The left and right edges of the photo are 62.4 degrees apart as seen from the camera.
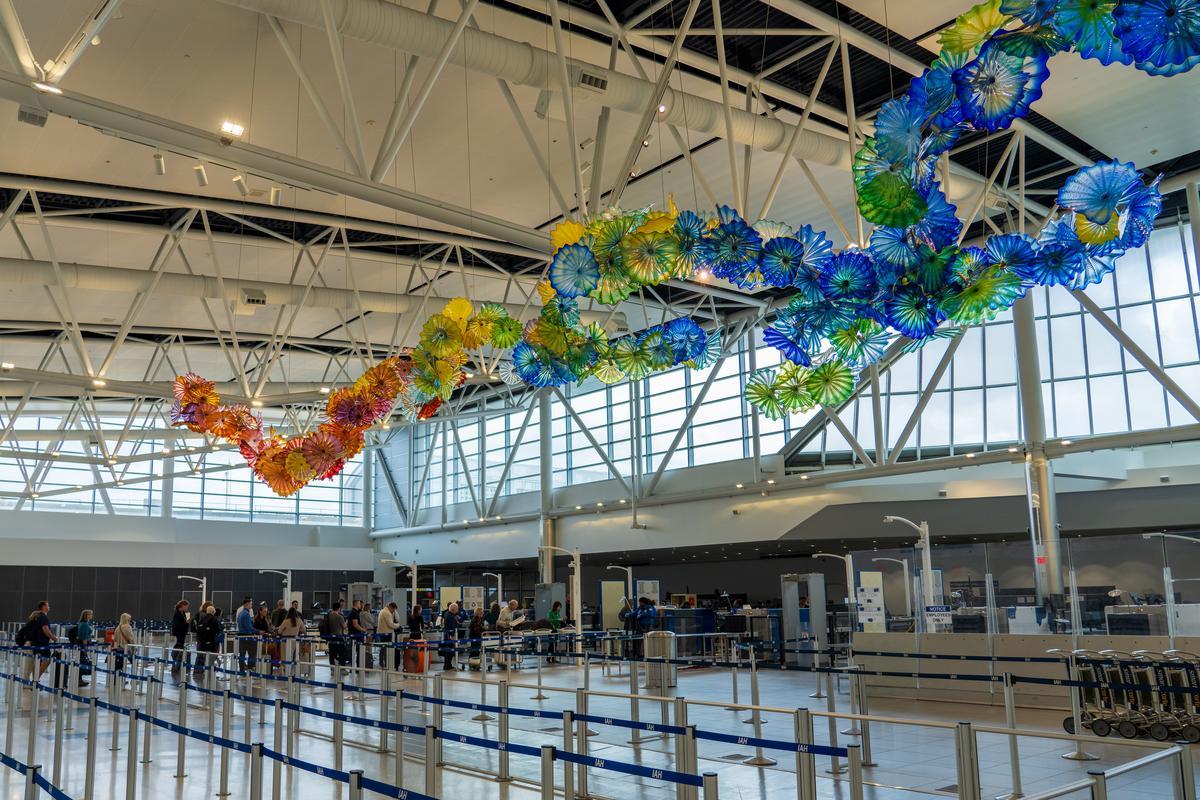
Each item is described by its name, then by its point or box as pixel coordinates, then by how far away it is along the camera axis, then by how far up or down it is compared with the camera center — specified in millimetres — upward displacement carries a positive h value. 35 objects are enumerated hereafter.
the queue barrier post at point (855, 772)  6877 -1451
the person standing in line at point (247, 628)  24925 -1312
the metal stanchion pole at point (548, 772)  6617 -1360
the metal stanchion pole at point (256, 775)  6734 -1354
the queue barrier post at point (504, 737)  10344 -1775
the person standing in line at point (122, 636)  23000 -1325
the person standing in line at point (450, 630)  24828 -1519
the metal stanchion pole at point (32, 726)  10330 -1483
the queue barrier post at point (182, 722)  10435 -1708
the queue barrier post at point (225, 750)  9656 -1633
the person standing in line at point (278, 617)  26284 -1092
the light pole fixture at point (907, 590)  18922 -556
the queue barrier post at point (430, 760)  7359 -1451
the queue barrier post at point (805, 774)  6969 -1471
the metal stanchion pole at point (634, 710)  12422 -1884
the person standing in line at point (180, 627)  23031 -1152
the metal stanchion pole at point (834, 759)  10336 -2064
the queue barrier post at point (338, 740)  10320 -1713
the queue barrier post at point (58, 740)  10063 -1625
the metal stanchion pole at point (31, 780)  6082 -1203
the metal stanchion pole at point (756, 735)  10969 -2145
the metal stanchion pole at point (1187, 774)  4704 -1052
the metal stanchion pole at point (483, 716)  14441 -2127
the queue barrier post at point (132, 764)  8766 -1611
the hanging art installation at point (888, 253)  7211 +2989
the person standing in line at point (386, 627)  21672 -1204
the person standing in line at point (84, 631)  22950 -1220
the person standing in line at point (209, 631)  21547 -1152
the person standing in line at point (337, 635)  20516 -1283
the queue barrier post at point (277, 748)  7730 -1558
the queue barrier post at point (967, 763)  6367 -1307
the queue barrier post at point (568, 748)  8516 -1572
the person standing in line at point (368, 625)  22688 -1264
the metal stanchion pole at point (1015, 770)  8620 -1862
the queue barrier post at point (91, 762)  8969 -1635
